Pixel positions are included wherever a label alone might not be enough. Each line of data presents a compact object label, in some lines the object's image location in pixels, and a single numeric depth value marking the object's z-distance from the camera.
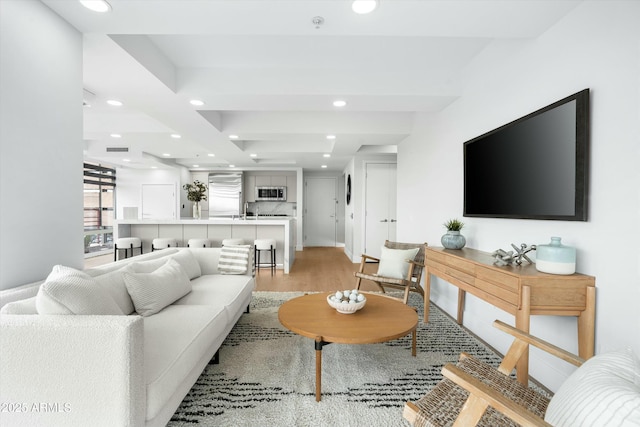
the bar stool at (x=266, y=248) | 5.30
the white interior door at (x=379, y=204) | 6.27
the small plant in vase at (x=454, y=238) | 2.78
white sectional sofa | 1.19
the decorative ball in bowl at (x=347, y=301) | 2.12
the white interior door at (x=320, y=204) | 9.27
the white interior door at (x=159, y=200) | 8.22
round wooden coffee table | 1.78
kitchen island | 5.70
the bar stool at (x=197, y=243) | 5.30
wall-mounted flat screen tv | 1.70
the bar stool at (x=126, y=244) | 5.29
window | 7.35
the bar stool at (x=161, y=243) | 5.35
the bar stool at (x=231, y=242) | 5.19
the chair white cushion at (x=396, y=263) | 3.41
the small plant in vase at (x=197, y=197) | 6.54
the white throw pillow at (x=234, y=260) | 3.21
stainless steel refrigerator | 8.54
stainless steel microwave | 8.66
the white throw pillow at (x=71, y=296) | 1.29
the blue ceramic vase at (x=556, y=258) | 1.67
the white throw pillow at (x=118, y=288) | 1.88
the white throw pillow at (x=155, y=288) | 2.03
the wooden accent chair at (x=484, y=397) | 0.93
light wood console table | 1.62
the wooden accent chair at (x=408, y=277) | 3.15
